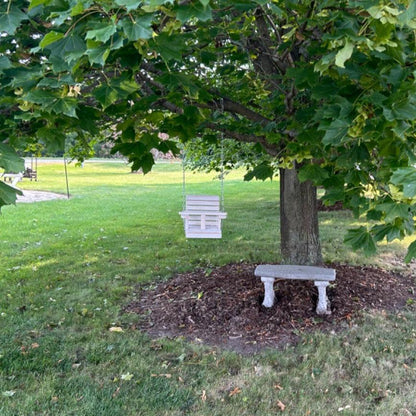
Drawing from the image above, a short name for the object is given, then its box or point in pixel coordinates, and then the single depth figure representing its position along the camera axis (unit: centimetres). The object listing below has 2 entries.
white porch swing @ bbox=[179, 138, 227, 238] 705
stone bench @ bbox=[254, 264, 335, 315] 447
